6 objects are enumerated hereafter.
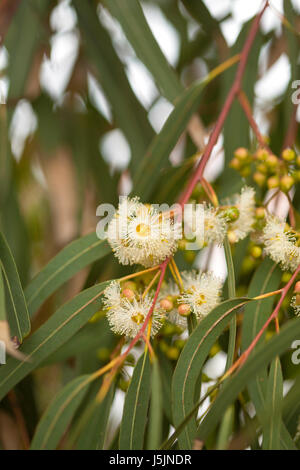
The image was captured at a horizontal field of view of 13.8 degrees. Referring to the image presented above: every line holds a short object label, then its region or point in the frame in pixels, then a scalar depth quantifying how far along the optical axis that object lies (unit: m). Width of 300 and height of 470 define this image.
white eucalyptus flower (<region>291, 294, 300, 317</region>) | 0.37
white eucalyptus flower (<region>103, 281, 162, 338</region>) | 0.37
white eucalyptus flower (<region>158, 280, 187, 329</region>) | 0.38
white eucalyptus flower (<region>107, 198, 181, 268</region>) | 0.37
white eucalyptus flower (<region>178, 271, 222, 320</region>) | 0.37
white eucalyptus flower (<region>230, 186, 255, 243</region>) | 0.39
